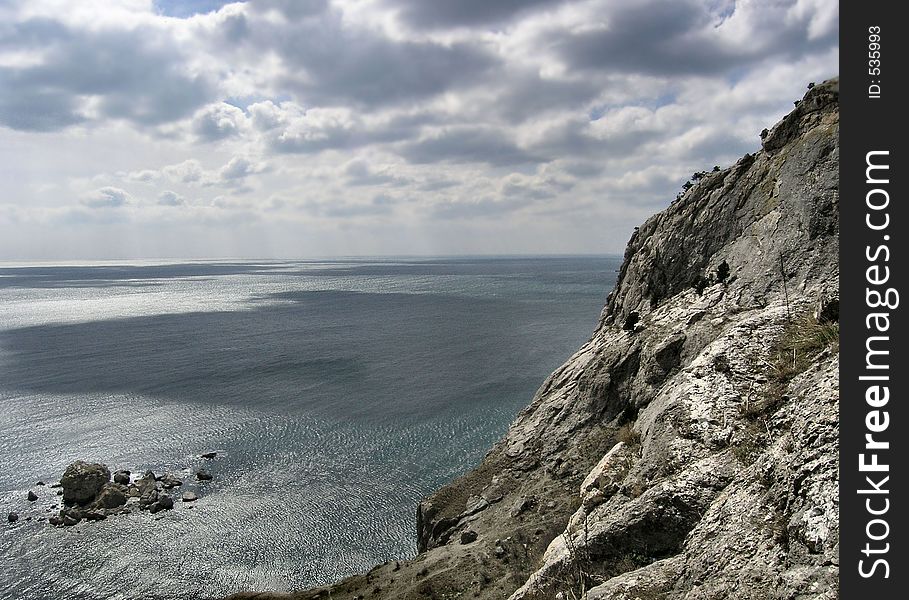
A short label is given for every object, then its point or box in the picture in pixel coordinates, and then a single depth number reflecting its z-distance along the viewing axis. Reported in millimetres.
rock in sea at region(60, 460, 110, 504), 53344
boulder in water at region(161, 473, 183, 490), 57312
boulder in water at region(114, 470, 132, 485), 57375
